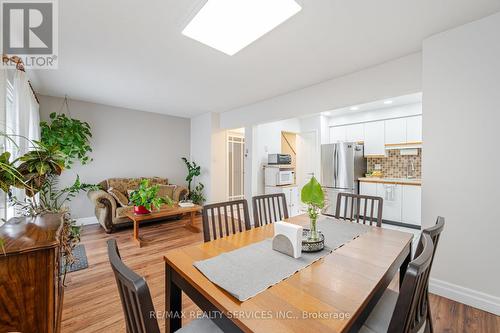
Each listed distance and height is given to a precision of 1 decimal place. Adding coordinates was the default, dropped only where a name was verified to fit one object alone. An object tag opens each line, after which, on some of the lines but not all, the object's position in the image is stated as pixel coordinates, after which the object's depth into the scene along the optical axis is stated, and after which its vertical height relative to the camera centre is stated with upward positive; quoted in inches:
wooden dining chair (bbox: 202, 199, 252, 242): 62.1 -15.8
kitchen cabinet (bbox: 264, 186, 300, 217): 186.5 -27.3
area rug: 96.4 -47.0
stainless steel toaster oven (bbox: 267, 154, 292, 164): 187.0 +6.1
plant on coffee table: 125.3 -20.2
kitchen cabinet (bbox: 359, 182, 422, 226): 153.9 -27.5
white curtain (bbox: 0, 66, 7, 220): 66.9 +19.5
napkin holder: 47.0 -17.0
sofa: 142.7 -24.9
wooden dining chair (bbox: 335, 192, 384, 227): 76.6 -16.3
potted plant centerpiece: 54.1 -8.8
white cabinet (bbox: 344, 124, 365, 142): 193.3 +30.8
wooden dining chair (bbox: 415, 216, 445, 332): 38.7 -12.6
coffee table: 126.9 -30.7
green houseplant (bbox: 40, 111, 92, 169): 145.6 +22.5
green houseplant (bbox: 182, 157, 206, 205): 205.9 -21.3
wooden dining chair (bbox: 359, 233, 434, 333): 27.2 -20.3
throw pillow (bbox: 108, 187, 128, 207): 155.6 -23.6
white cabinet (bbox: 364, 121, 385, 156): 182.4 +24.4
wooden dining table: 29.2 -21.3
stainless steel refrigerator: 183.9 -2.4
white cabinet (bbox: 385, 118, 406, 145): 171.2 +28.7
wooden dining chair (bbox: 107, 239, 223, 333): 23.0 -15.4
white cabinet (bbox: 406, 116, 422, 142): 163.8 +28.9
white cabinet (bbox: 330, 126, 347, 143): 205.6 +31.8
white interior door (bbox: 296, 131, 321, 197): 223.0 +10.4
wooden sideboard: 41.8 -24.1
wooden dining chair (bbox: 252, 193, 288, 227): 80.0 -17.3
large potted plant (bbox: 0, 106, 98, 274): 44.0 +0.8
